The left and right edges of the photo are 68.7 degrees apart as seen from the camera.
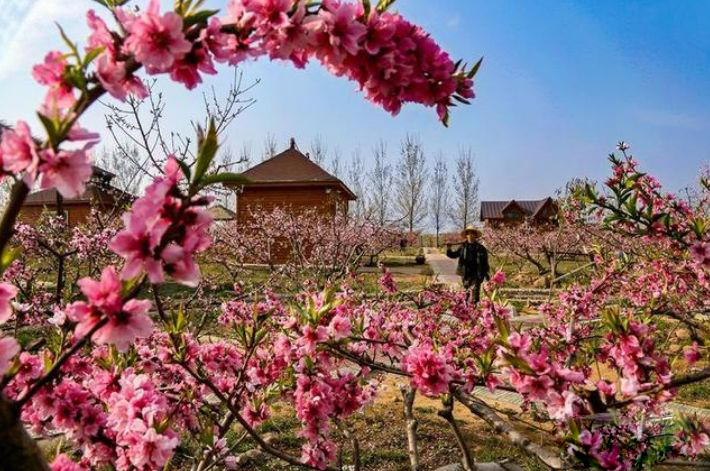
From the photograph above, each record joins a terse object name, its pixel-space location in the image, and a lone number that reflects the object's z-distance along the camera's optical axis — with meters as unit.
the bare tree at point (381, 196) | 39.06
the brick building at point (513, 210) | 50.88
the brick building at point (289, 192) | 23.97
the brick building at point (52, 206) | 28.42
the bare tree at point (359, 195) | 33.42
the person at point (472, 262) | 10.30
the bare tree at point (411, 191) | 42.12
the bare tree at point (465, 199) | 47.75
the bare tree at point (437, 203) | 47.38
